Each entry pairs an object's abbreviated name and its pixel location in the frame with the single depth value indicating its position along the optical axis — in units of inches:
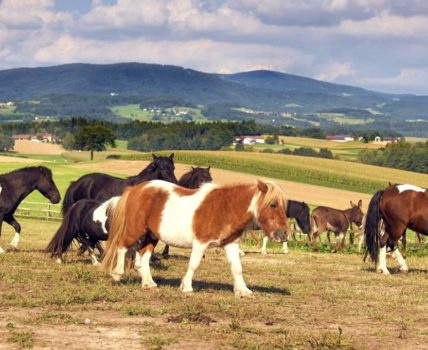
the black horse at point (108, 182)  727.7
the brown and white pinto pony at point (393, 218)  705.0
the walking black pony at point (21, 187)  738.8
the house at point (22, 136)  7284.0
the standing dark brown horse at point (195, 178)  789.9
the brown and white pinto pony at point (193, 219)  495.8
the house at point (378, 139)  7194.9
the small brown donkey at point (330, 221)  1212.5
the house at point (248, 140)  6107.3
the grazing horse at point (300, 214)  1210.6
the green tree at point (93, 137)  4717.0
